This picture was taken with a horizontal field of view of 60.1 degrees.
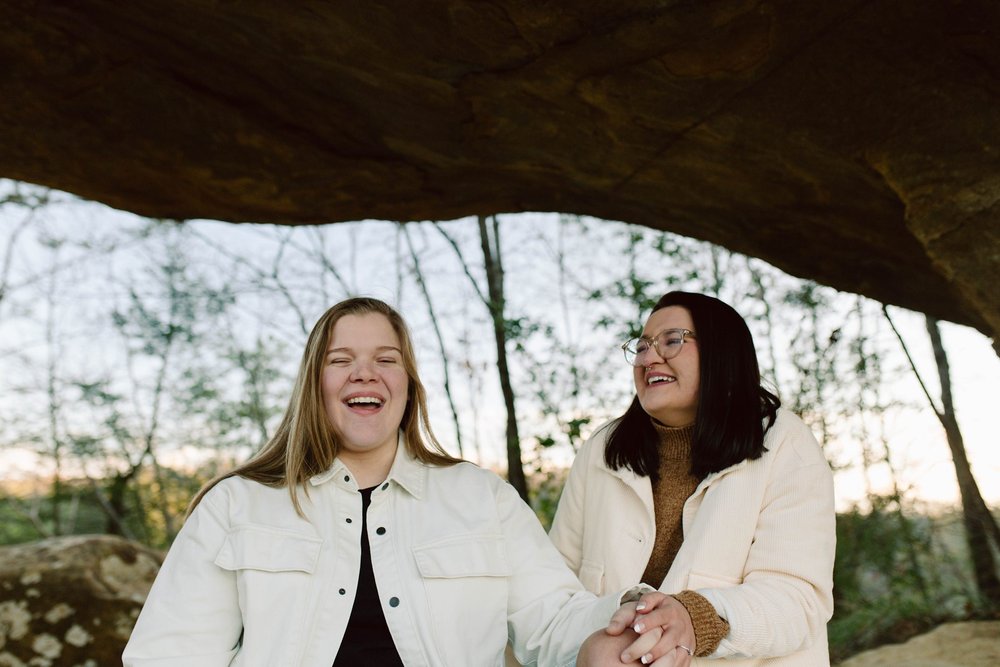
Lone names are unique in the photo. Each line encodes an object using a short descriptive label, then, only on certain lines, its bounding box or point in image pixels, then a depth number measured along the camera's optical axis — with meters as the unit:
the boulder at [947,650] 4.13
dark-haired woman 2.32
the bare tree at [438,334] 7.21
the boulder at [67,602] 4.14
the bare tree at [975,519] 5.33
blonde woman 2.15
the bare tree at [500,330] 6.38
